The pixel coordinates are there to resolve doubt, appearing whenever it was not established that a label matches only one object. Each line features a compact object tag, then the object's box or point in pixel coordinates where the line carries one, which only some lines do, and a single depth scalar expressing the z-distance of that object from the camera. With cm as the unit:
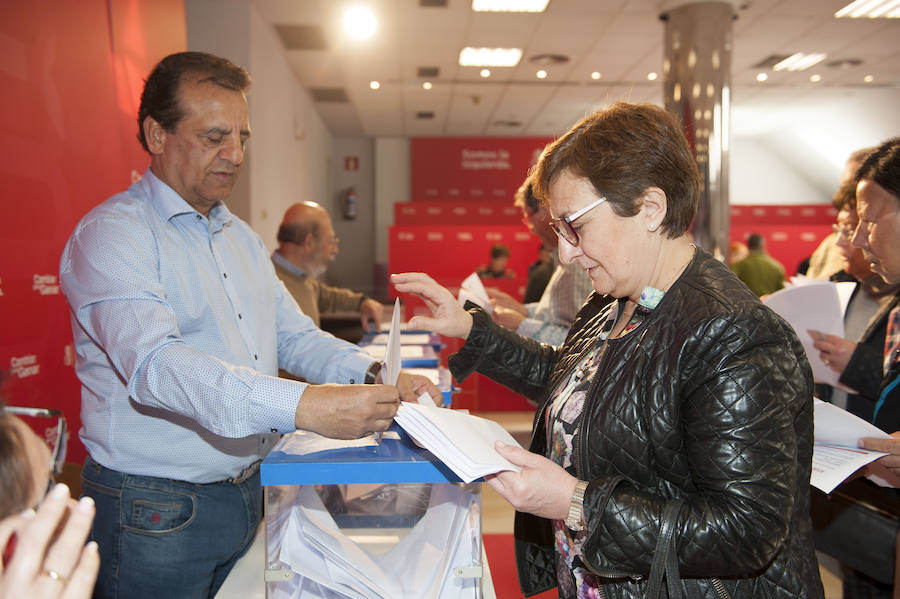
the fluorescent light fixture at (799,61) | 825
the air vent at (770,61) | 822
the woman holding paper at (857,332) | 198
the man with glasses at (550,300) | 278
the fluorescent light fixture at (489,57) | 784
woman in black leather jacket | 92
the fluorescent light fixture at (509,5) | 634
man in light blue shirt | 113
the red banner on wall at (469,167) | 1291
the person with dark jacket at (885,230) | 168
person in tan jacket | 411
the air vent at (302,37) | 707
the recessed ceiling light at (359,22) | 653
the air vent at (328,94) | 962
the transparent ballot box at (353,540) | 102
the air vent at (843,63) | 846
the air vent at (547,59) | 803
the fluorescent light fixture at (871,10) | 652
